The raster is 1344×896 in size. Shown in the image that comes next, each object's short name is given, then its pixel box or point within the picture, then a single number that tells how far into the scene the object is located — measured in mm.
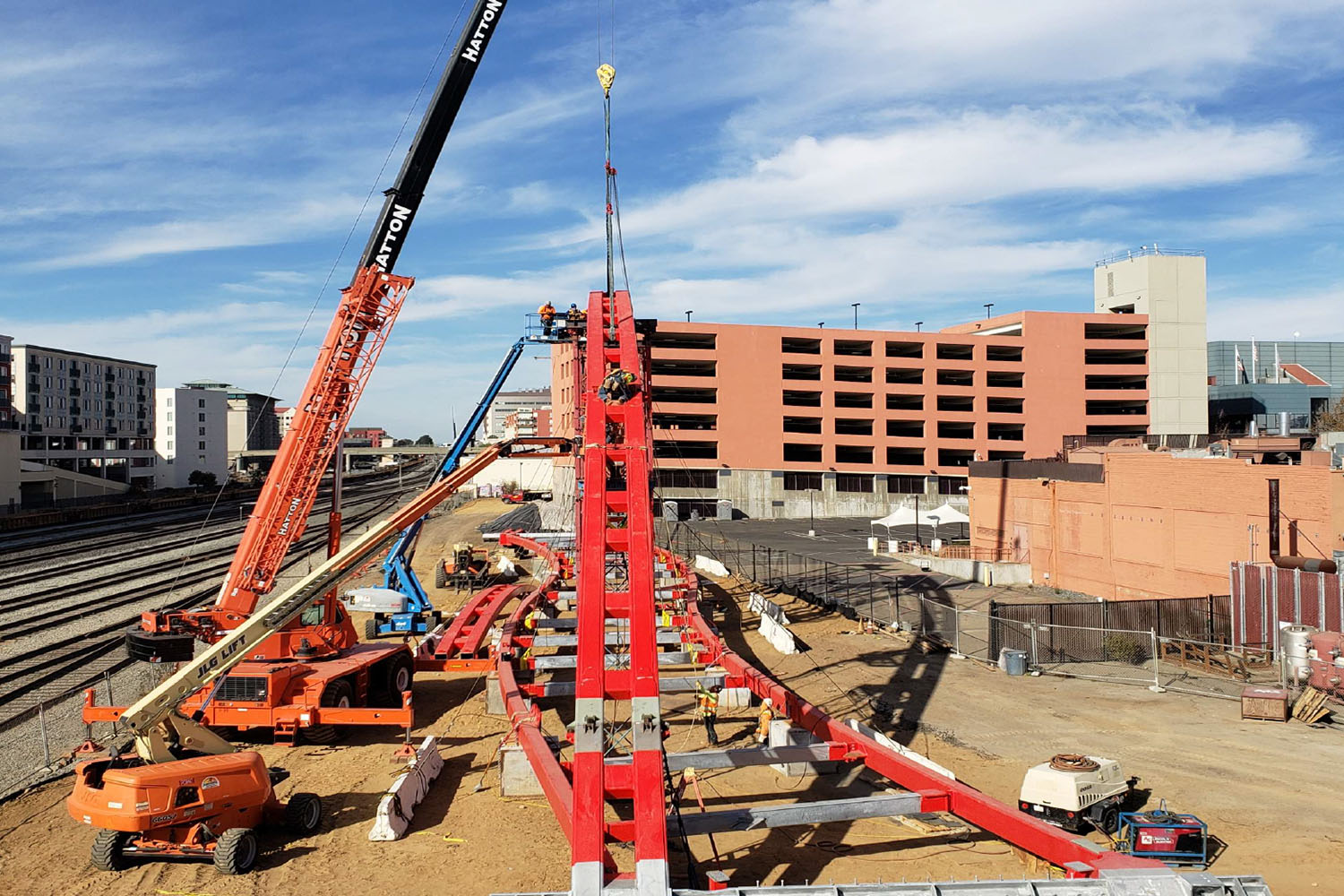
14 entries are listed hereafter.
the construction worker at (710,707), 18333
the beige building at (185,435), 123562
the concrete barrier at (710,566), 44078
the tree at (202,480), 116062
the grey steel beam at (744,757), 12797
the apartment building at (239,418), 188750
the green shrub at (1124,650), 25172
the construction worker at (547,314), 22859
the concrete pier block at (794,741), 16047
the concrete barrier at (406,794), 13742
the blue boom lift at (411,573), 30203
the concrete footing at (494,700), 20688
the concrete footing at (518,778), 15477
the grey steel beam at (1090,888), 8422
